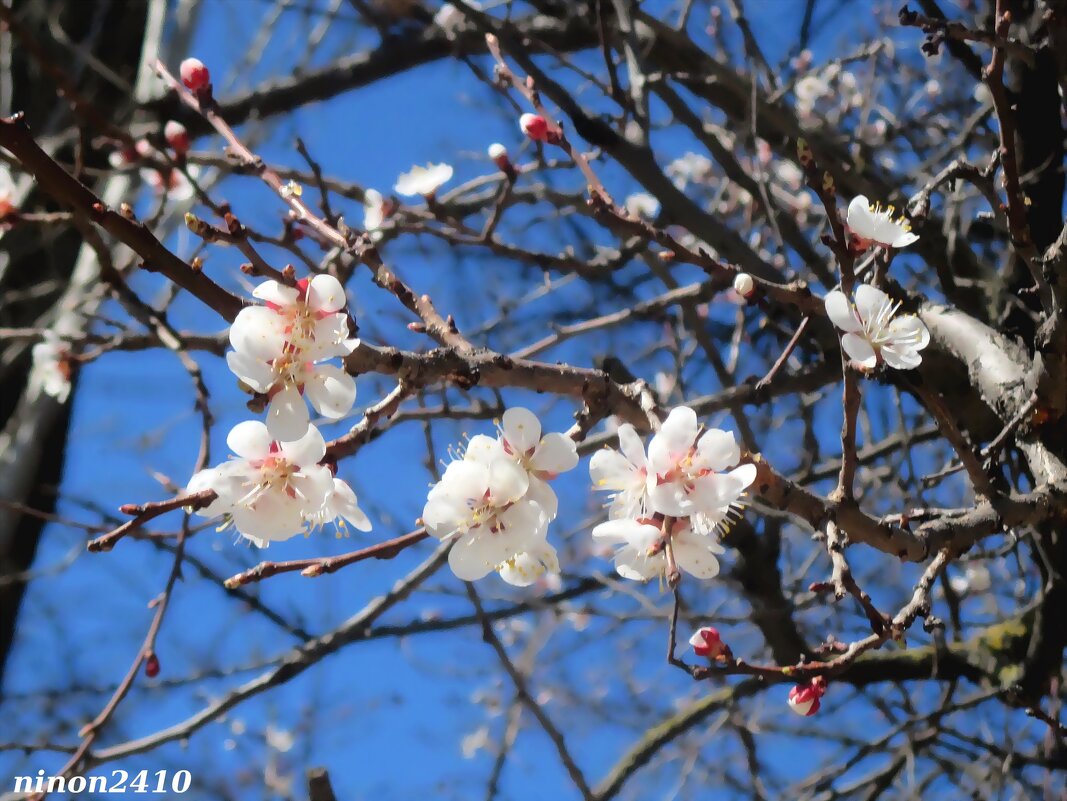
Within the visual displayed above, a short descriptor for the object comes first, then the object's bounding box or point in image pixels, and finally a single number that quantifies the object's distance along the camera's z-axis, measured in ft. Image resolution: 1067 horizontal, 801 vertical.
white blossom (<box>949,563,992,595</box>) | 8.57
